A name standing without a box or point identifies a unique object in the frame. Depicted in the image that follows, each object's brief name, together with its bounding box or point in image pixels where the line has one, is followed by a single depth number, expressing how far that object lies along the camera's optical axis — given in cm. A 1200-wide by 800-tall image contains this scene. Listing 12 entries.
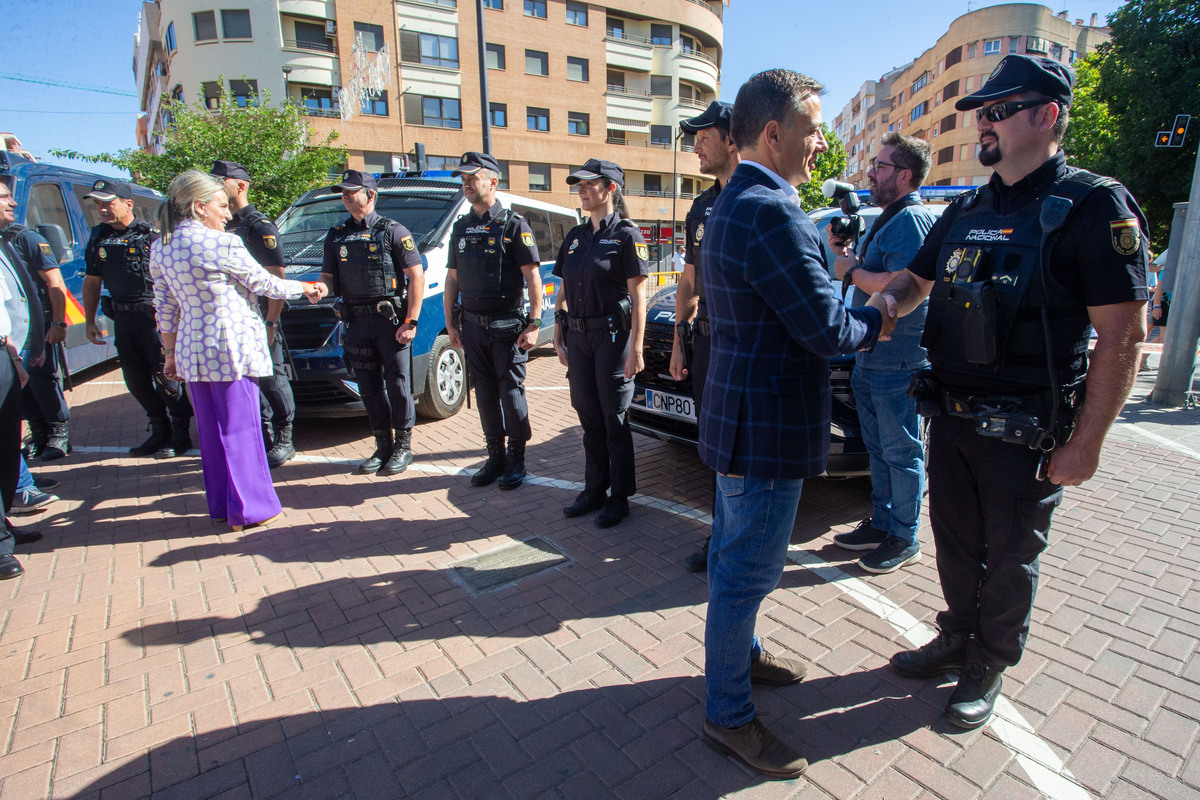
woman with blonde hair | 362
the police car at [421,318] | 529
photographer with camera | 319
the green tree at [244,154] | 1802
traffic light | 981
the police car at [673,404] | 376
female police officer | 381
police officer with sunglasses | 197
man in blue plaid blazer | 179
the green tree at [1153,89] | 1758
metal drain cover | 337
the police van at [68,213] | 767
